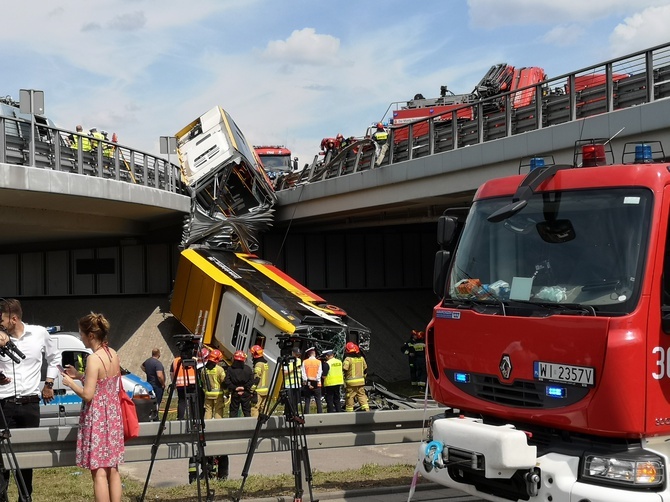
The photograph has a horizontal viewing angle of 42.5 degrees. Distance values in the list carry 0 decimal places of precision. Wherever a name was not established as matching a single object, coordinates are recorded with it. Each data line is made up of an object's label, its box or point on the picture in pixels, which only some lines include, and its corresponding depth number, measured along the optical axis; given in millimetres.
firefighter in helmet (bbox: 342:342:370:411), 18109
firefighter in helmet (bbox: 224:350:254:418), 15625
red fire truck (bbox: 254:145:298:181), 38219
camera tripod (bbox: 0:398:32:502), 6770
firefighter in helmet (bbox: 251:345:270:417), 17703
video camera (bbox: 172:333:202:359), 7738
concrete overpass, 18312
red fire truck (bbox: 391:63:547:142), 22359
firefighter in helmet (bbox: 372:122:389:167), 24734
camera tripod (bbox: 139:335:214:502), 7551
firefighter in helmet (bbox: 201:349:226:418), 15438
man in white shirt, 7469
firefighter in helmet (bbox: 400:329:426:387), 23994
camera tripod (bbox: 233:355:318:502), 7680
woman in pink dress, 6902
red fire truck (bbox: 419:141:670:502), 6008
